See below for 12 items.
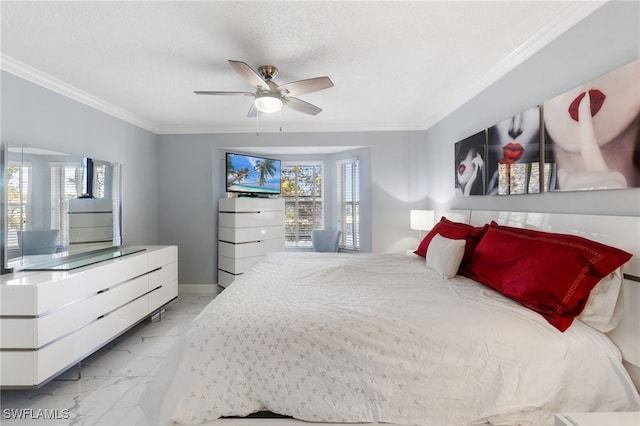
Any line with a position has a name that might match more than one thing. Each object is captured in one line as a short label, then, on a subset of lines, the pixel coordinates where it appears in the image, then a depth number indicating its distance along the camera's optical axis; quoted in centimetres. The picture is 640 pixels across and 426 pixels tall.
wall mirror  220
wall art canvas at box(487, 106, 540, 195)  194
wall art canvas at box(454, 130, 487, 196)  256
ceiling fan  212
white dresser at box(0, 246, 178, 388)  180
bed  120
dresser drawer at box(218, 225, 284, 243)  403
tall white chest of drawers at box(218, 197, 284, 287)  402
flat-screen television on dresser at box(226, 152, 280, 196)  438
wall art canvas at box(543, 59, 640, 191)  135
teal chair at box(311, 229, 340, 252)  447
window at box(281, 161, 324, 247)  512
